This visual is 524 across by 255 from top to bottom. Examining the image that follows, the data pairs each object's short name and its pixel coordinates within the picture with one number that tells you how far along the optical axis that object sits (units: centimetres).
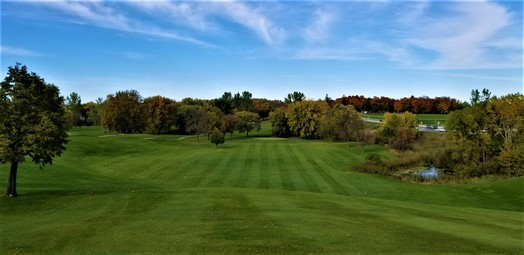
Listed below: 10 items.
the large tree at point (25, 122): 2728
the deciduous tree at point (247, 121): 13462
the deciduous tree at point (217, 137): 9094
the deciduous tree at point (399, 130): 8931
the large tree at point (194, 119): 10950
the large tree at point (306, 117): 12312
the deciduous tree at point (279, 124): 13212
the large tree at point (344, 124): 9700
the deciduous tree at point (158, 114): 12331
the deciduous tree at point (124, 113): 11475
